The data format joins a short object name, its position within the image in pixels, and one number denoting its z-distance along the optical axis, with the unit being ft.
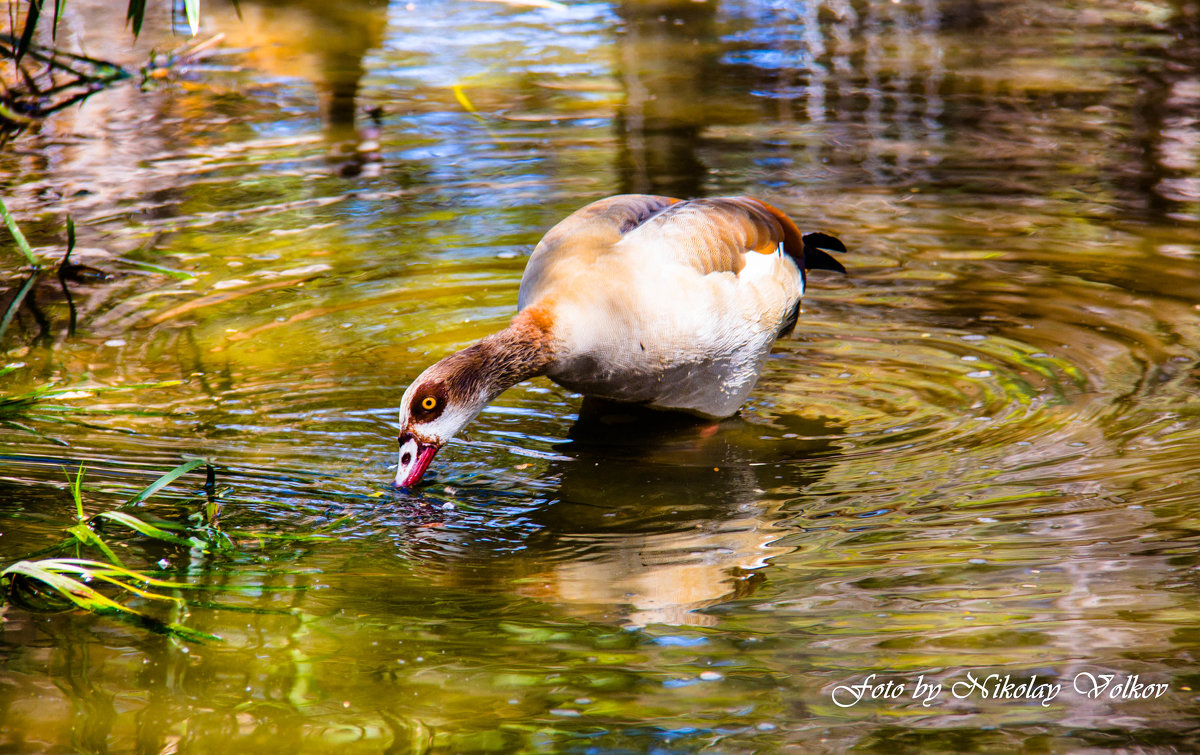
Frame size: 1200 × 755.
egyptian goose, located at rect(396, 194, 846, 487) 34.04
